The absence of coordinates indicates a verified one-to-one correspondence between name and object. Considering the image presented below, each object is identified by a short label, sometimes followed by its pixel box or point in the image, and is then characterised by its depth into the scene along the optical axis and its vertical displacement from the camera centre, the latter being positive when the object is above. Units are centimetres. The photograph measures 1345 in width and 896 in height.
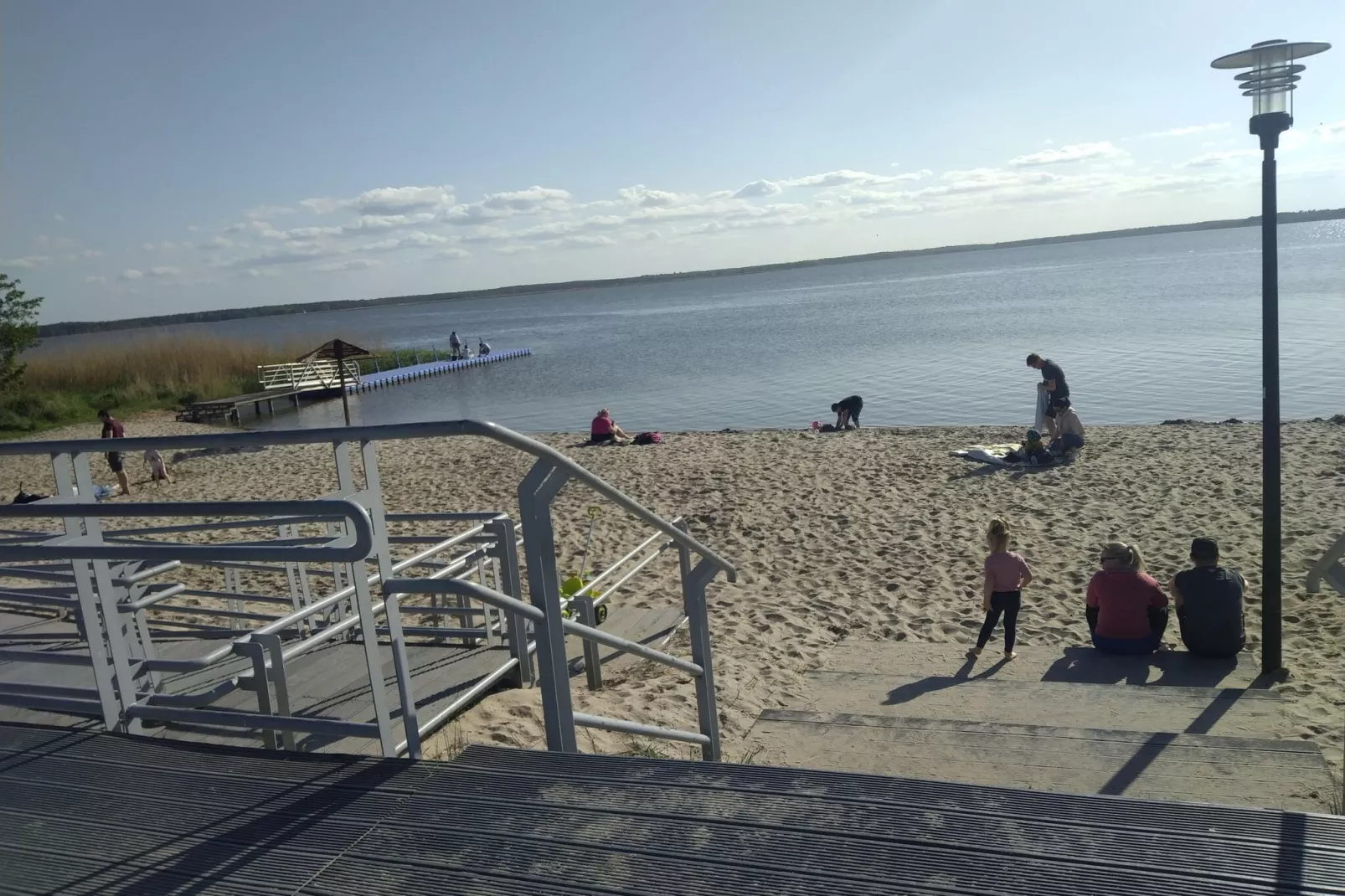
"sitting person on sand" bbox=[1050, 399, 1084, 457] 1434 -261
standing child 686 -226
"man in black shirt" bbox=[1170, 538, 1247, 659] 624 -233
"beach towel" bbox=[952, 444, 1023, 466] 1404 -278
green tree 2723 +65
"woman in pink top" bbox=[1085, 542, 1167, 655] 654 -238
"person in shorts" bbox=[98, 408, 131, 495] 1547 -184
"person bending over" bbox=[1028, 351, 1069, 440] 1458 -199
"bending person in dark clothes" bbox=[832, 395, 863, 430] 2062 -287
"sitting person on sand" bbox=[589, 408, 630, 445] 1997 -272
